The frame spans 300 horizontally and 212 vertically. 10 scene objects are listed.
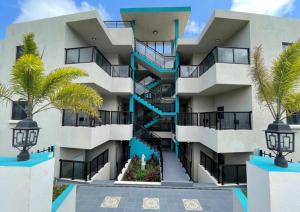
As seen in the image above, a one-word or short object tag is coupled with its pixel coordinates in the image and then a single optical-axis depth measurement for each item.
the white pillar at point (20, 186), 2.65
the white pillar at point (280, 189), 2.54
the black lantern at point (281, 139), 2.93
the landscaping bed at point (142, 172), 8.98
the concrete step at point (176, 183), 7.59
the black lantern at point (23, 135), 3.28
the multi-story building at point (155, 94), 8.52
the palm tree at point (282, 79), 3.13
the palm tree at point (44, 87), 3.53
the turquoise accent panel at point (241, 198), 3.73
